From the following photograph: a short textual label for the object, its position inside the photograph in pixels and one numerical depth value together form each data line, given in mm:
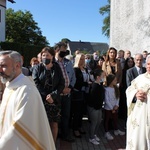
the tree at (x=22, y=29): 50934
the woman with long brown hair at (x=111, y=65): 7014
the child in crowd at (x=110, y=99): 6754
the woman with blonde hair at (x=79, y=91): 6582
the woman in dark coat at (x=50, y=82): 5225
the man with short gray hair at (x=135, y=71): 6488
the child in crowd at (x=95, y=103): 6398
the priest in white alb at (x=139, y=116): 4594
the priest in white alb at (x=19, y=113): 2709
